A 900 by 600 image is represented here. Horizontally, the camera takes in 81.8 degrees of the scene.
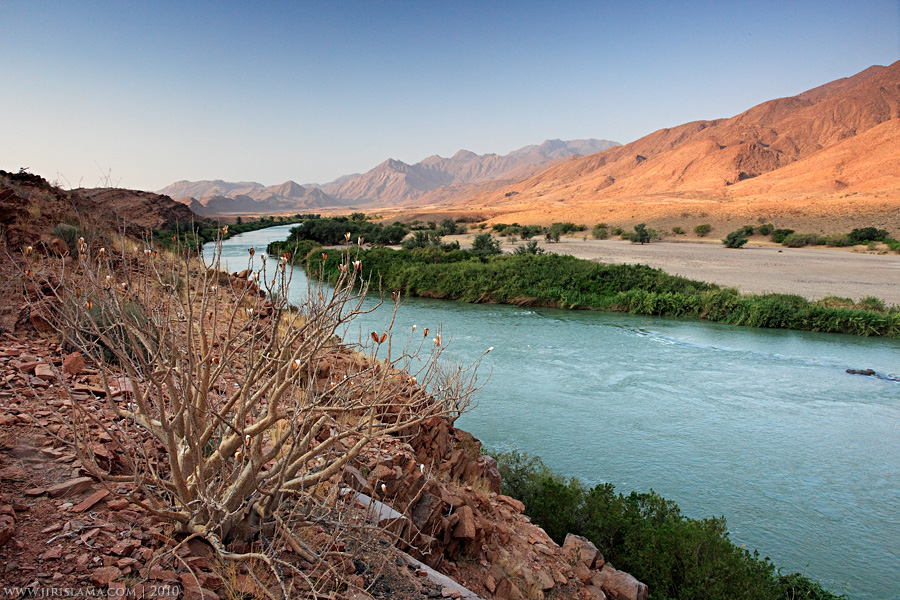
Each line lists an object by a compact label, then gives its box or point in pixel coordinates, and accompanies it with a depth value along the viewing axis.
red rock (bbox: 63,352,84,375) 4.57
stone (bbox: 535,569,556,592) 4.26
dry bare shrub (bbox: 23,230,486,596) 2.78
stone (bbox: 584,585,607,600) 4.24
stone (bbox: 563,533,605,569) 4.69
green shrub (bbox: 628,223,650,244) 37.62
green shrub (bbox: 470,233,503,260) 27.93
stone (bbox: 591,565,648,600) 4.36
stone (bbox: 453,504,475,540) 4.21
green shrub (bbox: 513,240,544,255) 27.66
